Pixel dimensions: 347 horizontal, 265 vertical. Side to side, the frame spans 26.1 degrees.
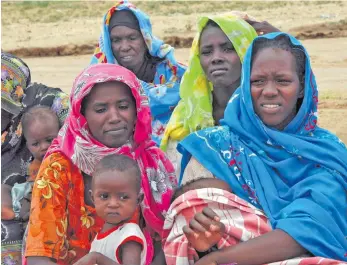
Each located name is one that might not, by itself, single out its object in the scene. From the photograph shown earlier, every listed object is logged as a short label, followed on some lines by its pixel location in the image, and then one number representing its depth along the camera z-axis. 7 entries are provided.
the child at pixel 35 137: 4.62
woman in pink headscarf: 3.92
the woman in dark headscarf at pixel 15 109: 4.84
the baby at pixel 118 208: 3.79
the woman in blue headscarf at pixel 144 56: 6.39
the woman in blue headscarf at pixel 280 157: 3.69
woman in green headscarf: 5.22
